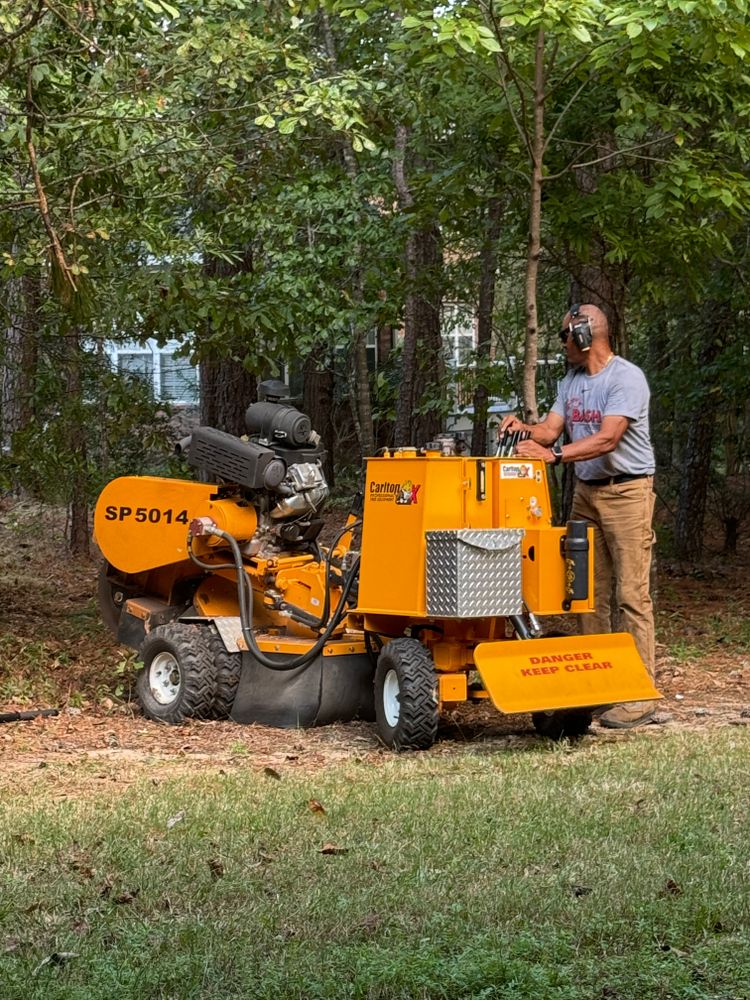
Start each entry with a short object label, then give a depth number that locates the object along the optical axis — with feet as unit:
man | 46.39
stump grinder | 40.58
